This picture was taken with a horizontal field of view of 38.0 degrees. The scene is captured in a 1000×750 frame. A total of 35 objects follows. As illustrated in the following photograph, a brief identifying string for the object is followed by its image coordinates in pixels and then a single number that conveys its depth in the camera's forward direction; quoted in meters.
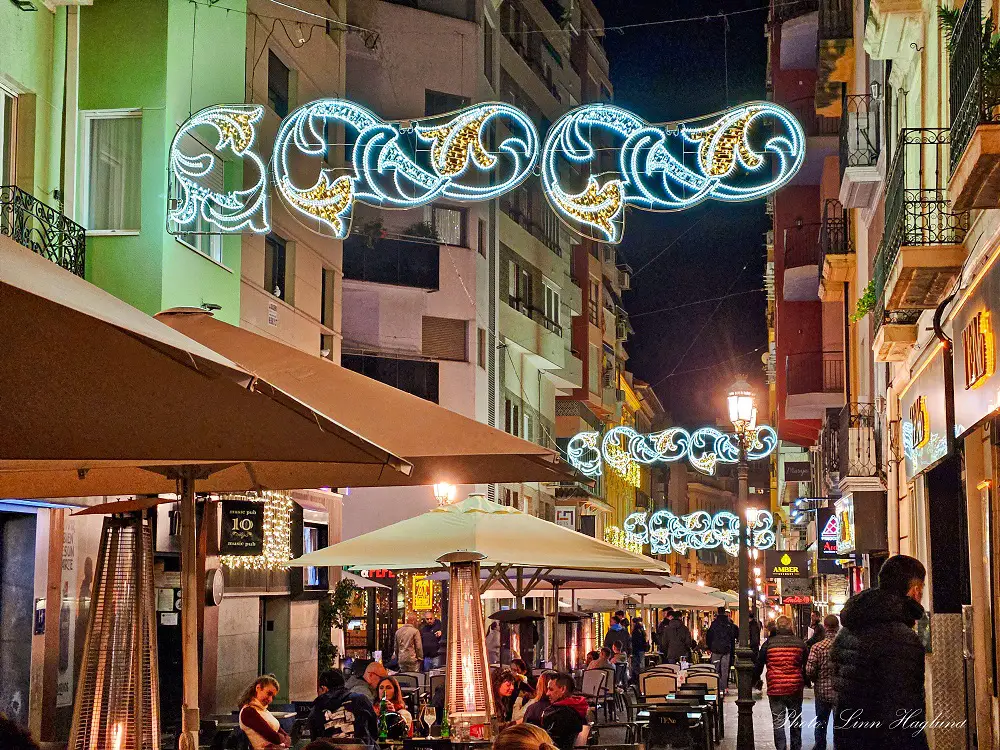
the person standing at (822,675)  15.37
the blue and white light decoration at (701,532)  44.72
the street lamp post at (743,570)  18.13
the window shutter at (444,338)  39.69
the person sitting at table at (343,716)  12.82
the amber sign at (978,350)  11.55
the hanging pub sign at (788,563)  45.03
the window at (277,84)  25.02
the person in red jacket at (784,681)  19.16
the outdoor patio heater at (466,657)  12.58
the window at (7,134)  17.22
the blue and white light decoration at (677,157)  13.68
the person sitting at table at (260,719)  12.09
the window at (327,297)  28.44
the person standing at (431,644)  32.34
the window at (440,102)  40.12
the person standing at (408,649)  26.66
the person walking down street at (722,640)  33.91
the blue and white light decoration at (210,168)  16.30
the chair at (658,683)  21.90
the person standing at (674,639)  35.33
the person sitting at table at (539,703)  14.34
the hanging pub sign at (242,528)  21.66
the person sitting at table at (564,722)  12.95
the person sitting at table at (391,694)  14.99
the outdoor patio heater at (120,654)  7.16
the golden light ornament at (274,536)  23.38
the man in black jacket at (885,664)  8.18
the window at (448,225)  39.72
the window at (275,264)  24.95
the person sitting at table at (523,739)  5.66
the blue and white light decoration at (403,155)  14.38
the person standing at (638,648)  40.29
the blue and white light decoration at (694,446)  29.27
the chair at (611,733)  14.88
